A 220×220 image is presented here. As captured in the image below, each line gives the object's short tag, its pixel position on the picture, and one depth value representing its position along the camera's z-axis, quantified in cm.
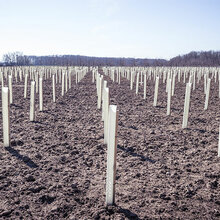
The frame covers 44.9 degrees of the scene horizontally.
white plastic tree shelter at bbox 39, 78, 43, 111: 728
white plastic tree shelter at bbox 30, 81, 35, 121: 605
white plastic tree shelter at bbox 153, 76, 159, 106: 831
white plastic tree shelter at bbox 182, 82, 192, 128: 570
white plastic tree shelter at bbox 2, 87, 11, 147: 405
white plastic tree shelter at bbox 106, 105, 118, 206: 246
